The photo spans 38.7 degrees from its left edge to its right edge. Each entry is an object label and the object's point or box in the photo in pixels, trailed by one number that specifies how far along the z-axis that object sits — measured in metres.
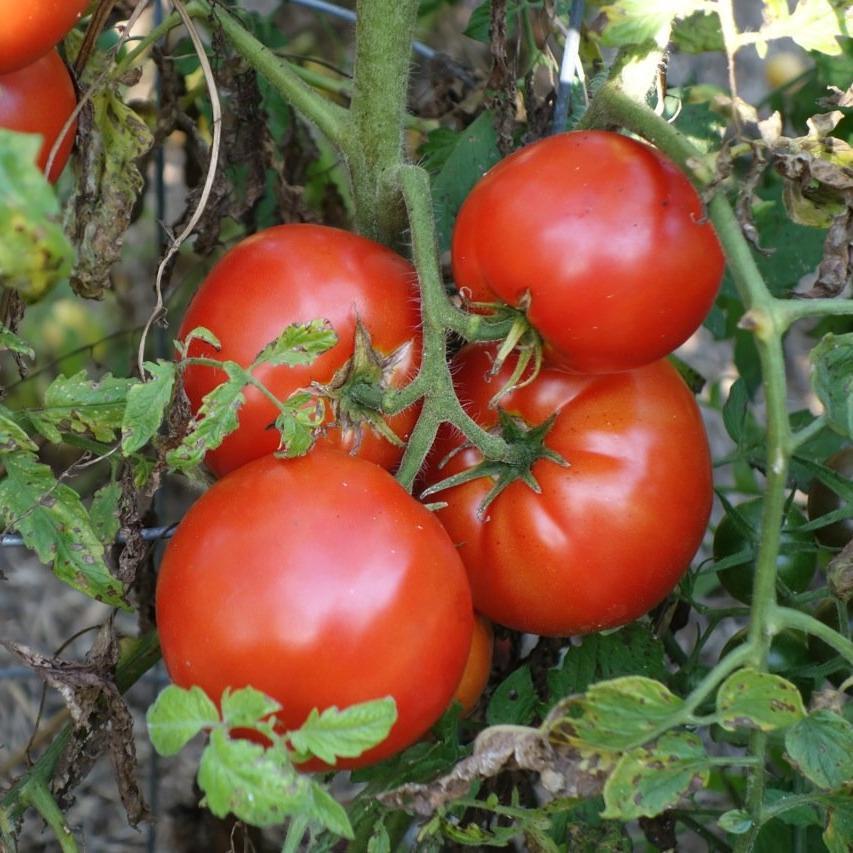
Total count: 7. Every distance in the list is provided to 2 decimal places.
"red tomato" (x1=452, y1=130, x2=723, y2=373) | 0.72
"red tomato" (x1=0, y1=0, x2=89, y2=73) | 0.69
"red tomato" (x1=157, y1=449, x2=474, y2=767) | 0.65
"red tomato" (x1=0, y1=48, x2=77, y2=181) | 0.79
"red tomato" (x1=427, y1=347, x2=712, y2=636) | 0.78
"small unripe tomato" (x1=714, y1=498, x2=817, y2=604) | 0.97
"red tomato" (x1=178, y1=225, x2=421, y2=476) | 0.77
